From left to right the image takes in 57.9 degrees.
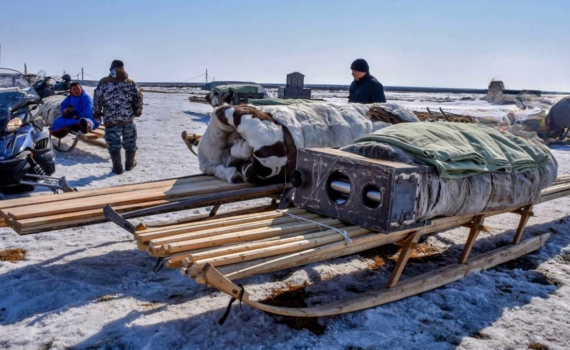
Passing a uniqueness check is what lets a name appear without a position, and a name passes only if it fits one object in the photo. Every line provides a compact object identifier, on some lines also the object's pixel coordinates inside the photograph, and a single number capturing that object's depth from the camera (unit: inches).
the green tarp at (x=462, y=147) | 152.6
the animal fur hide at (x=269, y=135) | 183.3
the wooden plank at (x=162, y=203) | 140.2
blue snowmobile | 231.3
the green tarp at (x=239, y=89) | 781.9
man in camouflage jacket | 293.9
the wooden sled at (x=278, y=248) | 114.0
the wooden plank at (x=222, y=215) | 176.2
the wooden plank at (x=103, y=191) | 157.3
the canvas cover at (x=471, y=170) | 150.4
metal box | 136.8
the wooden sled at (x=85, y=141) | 362.6
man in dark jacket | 274.5
